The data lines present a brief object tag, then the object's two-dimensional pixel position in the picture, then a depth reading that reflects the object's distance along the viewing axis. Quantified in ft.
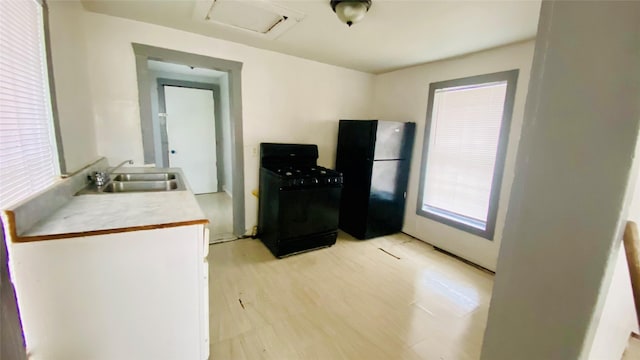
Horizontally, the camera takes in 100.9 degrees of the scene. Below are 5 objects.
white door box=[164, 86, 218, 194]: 15.25
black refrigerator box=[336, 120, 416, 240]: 10.68
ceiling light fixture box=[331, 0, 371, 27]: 5.72
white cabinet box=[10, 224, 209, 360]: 3.54
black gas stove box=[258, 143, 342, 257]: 9.11
